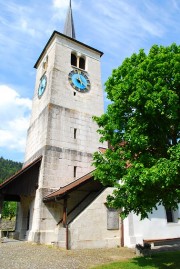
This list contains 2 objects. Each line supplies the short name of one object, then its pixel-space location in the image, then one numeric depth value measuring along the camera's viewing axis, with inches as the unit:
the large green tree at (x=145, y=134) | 332.8
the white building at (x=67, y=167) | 587.5
